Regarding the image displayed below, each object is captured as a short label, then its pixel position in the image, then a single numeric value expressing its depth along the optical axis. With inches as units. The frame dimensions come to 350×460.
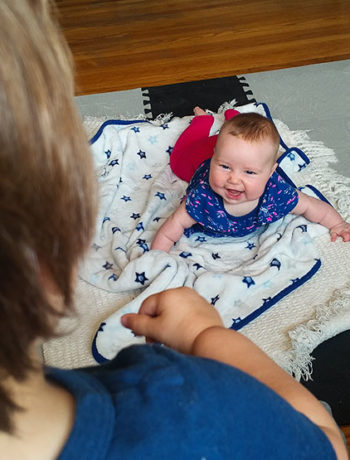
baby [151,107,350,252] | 53.4
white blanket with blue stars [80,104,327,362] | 51.7
